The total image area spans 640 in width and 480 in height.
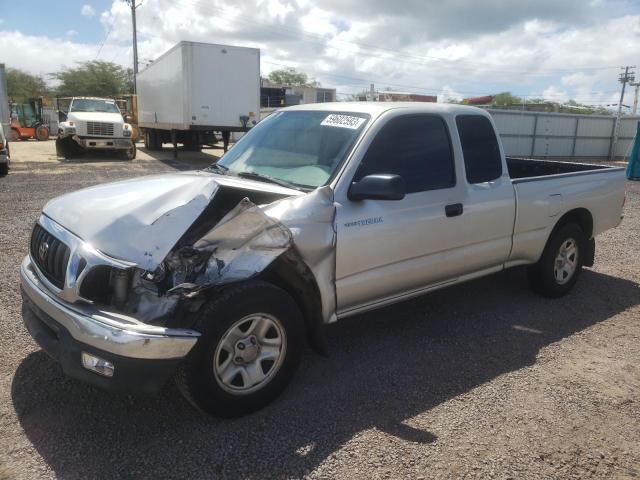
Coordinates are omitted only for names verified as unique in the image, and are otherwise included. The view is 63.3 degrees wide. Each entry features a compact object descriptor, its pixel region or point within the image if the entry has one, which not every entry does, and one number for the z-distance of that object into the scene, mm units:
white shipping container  16344
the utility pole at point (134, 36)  39656
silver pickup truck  2742
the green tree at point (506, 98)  77388
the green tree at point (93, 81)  56344
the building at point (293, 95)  41469
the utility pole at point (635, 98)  54075
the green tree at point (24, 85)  59594
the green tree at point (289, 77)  88750
